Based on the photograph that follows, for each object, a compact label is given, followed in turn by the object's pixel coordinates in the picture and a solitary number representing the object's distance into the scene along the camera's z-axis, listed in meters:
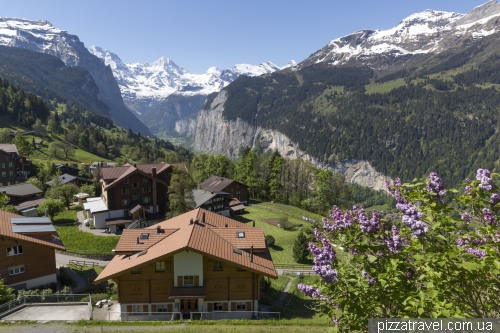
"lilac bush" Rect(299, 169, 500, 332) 7.41
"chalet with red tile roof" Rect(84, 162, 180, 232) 62.72
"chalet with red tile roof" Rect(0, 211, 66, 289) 33.19
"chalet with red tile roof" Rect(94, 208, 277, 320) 29.08
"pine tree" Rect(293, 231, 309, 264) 51.88
